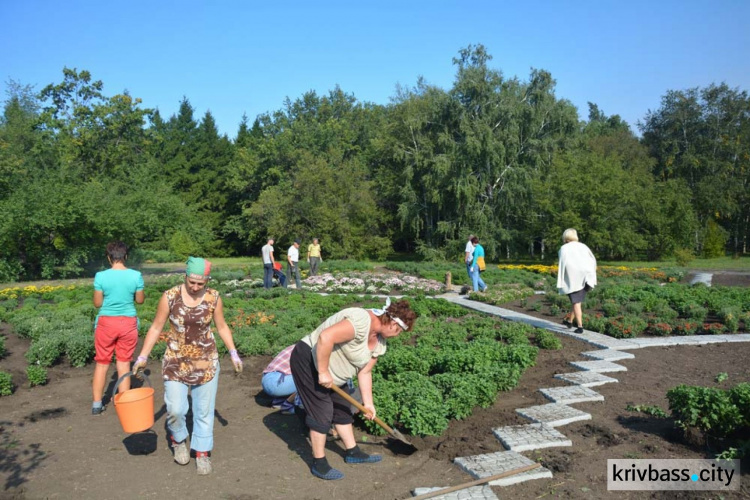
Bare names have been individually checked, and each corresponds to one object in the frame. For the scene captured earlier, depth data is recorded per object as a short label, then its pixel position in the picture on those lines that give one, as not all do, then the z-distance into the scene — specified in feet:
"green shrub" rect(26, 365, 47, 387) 24.86
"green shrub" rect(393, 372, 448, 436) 18.10
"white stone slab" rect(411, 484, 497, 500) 13.91
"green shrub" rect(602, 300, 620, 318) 39.32
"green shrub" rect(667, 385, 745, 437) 15.74
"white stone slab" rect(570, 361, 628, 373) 25.17
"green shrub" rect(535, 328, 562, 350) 29.43
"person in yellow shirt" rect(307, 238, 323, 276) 71.72
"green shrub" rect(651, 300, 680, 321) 37.65
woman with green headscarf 15.94
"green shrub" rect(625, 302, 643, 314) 39.93
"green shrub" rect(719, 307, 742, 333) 34.19
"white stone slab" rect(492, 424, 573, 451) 16.80
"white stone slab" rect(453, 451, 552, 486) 14.82
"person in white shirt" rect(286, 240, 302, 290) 60.90
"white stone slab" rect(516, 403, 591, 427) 18.74
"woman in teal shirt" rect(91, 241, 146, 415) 20.48
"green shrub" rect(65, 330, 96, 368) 28.19
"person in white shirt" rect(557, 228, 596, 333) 31.91
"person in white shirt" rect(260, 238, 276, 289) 57.57
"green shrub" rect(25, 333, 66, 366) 27.53
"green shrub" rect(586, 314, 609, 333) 33.81
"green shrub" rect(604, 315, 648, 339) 32.07
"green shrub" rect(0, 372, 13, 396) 23.48
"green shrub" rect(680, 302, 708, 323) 37.63
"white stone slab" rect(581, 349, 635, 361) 27.31
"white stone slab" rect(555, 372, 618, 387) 23.12
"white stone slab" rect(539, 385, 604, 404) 20.94
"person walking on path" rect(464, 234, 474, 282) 55.31
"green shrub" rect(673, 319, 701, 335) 33.32
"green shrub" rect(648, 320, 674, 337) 32.91
